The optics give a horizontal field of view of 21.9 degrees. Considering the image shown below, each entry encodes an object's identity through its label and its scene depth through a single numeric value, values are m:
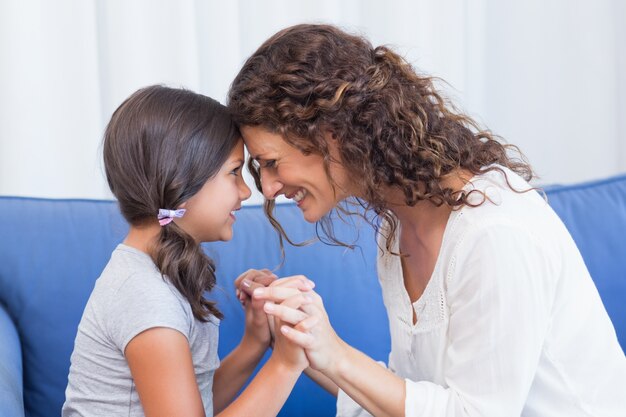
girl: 1.84
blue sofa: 2.18
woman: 1.82
